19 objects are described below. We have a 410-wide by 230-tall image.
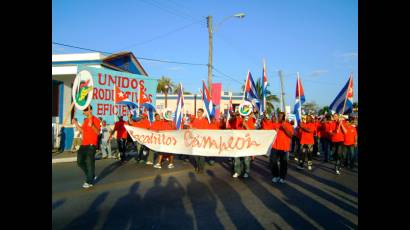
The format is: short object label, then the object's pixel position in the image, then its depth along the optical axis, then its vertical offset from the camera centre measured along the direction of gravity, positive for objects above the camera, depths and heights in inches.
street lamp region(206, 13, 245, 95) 802.2 +202.0
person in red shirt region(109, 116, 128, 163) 474.9 -33.7
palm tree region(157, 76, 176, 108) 1961.2 +200.2
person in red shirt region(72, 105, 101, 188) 297.7 -30.8
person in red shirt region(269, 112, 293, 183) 321.1 -34.1
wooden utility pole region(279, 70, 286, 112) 1636.8 +168.8
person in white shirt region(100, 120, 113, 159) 529.2 -47.8
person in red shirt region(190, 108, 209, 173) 388.2 -13.6
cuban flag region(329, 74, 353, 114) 372.5 +18.2
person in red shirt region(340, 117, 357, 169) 402.9 -32.8
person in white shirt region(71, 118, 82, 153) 583.2 -49.3
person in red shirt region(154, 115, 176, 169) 427.2 -35.7
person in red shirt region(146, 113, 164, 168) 426.3 -12.5
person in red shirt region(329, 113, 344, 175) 400.7 -33.7
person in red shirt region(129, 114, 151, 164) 460.8 -16.3
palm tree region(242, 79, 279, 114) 1681.3 +87.7
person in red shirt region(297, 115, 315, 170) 425.4 -40.5
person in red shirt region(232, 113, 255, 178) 356.5 -57.3
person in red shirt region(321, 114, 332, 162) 516.4 -36.7
